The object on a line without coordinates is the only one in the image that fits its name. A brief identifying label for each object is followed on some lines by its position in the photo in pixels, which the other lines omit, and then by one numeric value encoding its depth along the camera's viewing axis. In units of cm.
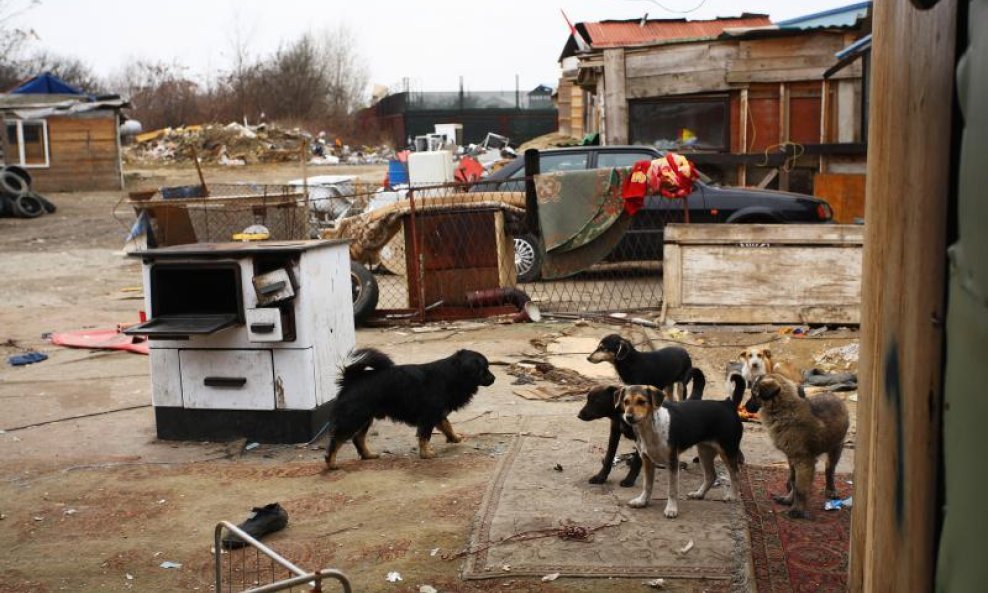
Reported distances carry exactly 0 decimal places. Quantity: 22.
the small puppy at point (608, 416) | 564
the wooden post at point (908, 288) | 170
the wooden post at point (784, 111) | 1758
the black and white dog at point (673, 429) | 514
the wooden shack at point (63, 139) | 2836
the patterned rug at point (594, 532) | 448
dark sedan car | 1294
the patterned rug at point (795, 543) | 434
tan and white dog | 704
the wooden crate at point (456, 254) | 1133
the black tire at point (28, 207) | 2423
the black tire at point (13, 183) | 2436
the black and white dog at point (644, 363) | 673
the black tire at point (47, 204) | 2506
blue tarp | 3075
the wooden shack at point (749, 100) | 1684
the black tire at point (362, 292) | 1105
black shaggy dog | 632
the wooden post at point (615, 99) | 1819
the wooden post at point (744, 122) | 1772
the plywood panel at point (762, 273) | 1043
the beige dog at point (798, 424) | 516
